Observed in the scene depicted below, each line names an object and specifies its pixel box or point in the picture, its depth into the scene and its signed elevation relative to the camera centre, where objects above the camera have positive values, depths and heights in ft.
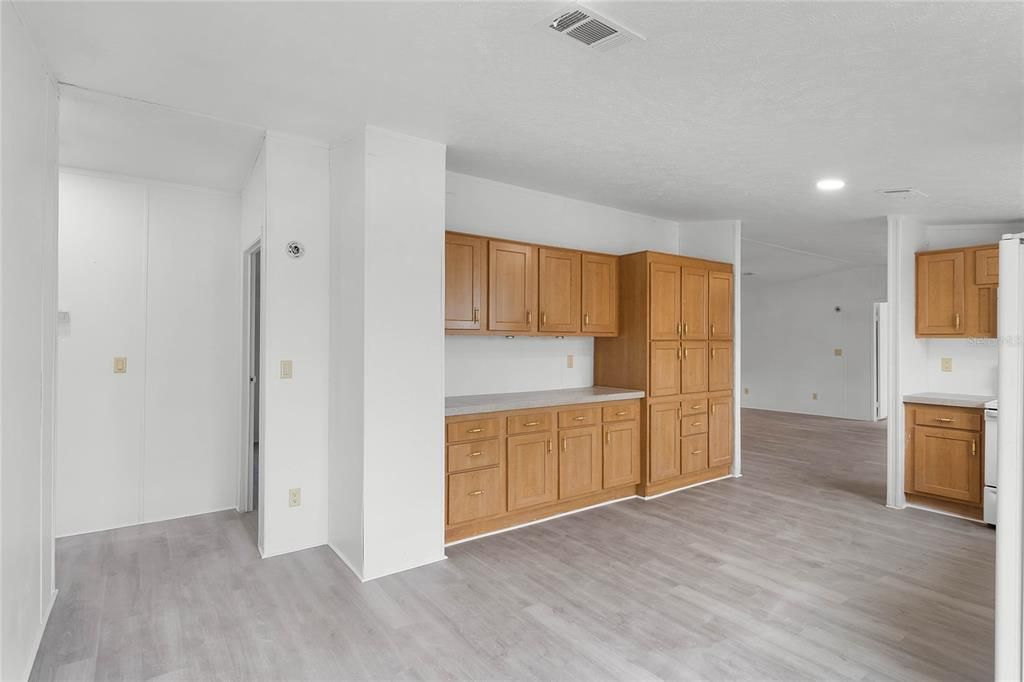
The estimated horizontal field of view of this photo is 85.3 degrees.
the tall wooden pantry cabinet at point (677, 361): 15.49 -0.65
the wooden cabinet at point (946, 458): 14.11 -3.08
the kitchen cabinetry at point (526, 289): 12.64 +1.24
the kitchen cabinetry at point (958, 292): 15.24 +1.38
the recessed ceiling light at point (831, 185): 13.17 +3.77
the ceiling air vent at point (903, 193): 13.67 +3.69
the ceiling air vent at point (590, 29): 6.55 +3.82
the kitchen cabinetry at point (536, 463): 12.02 -2.98
